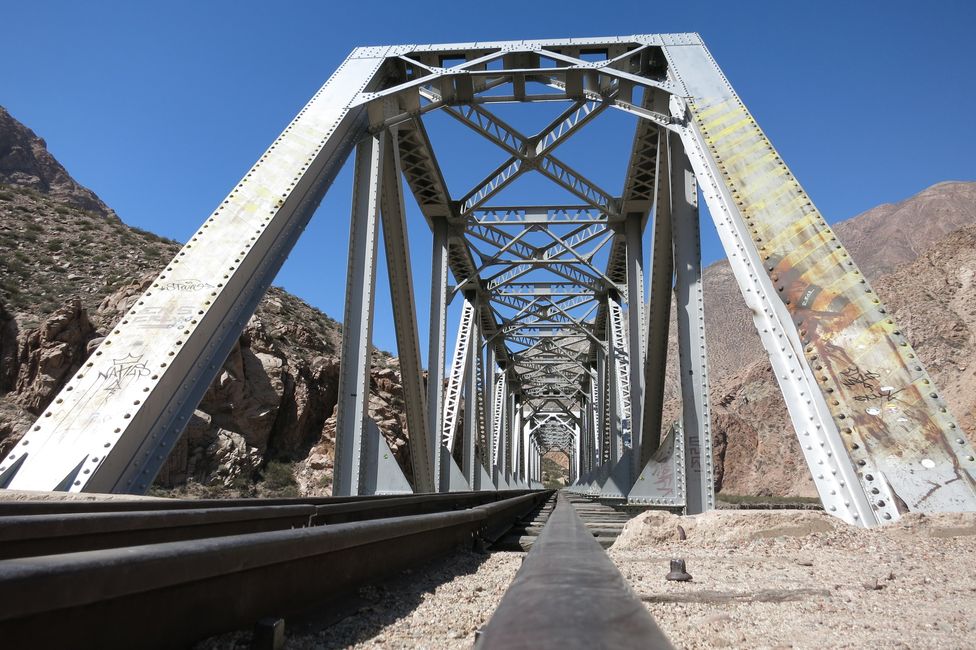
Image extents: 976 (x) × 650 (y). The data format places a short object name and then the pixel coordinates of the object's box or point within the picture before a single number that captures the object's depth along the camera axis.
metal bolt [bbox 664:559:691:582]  3.06
